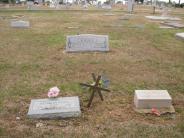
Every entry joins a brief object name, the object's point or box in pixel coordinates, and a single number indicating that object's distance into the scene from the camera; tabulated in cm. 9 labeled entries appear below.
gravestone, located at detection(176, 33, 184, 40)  819
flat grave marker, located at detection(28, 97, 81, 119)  324
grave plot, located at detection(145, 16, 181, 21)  1413
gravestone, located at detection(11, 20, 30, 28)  1041
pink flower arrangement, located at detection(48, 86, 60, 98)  353
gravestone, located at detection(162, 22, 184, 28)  1091
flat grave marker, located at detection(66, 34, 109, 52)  632
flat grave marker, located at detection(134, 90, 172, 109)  346
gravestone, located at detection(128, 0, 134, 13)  1986
